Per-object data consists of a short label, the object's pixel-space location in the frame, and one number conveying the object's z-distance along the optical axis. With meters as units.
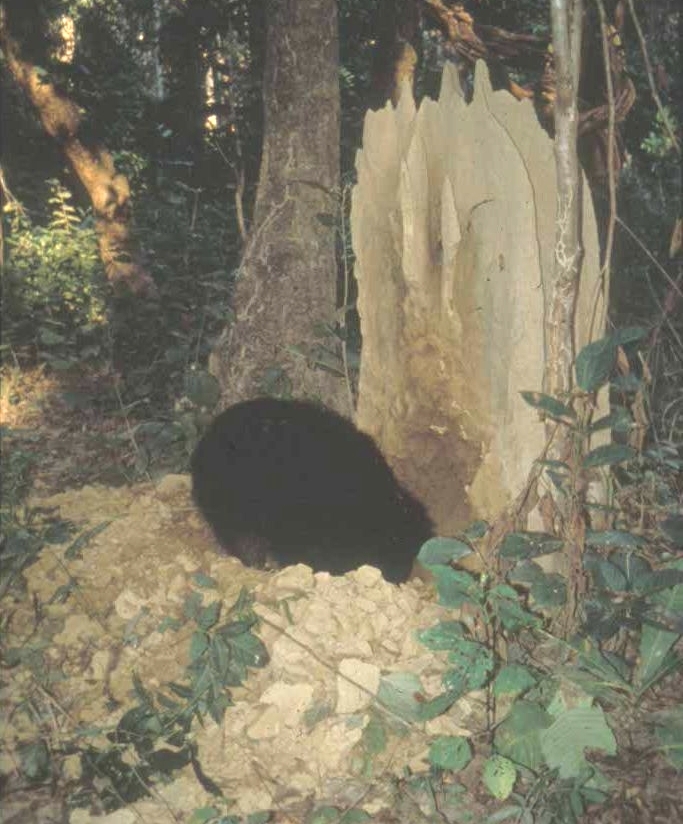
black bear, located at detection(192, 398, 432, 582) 2.96
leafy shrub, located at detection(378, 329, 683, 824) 2.03
